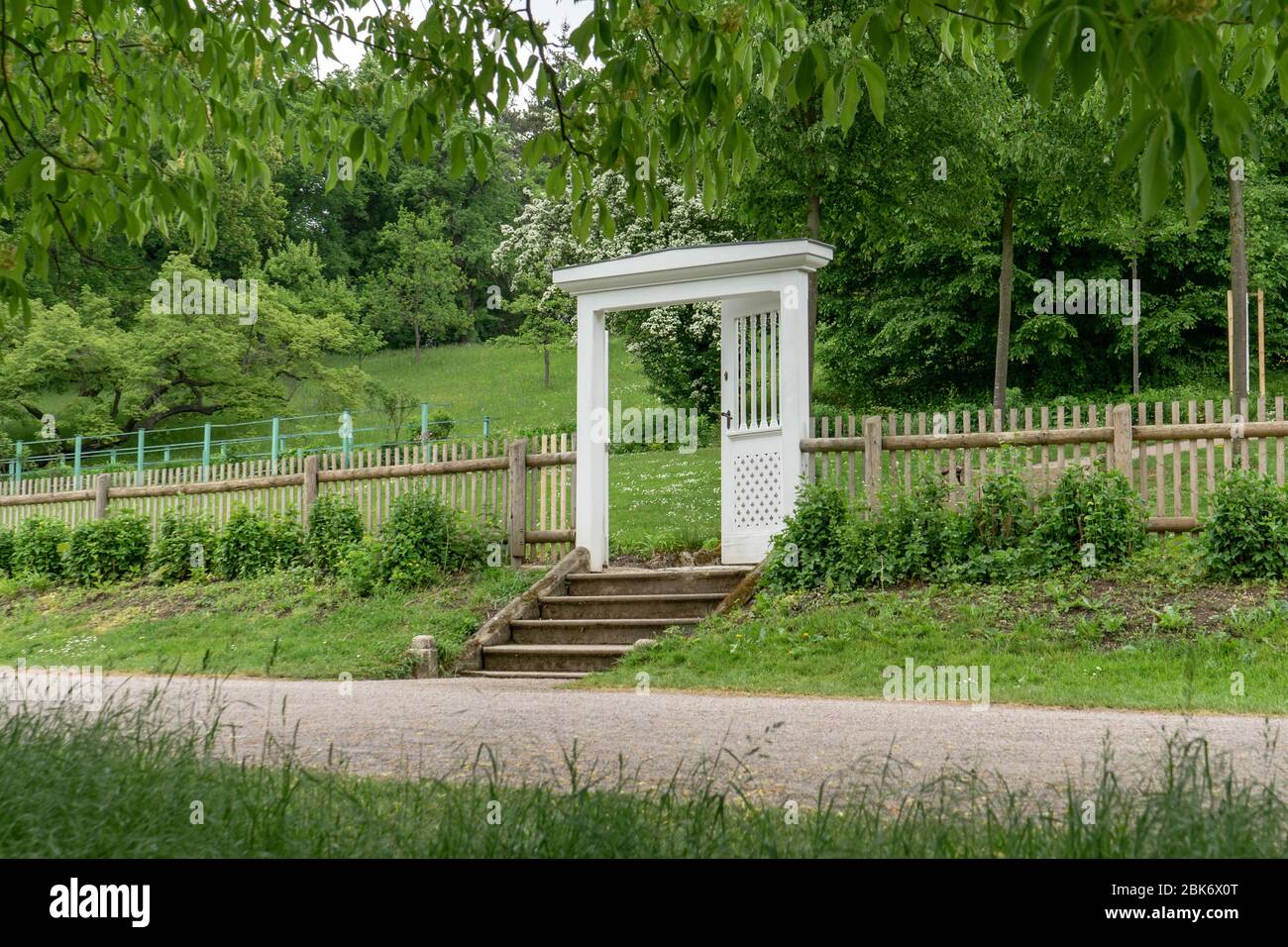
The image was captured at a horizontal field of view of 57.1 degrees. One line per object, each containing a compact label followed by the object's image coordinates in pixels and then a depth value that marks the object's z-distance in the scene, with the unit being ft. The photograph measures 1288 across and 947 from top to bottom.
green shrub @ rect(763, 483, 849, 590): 37.24
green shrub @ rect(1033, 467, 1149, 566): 34.73
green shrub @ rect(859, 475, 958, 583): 36.14
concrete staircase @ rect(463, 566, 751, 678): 36.22
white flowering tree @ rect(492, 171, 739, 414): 83.46
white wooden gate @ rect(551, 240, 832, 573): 39.93
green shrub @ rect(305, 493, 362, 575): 50.06
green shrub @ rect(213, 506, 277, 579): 52.60
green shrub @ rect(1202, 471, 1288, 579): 32.27
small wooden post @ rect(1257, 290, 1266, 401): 70.60
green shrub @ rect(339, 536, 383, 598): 45.16
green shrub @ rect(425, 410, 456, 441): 96.07
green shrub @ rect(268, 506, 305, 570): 51.96
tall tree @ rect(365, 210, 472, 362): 152.25
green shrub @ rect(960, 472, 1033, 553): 36.27
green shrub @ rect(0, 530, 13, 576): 64.80
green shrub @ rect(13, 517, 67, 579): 61.46
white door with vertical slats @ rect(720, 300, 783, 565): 40.65
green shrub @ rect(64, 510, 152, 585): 57.82
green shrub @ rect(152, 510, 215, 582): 55.06
